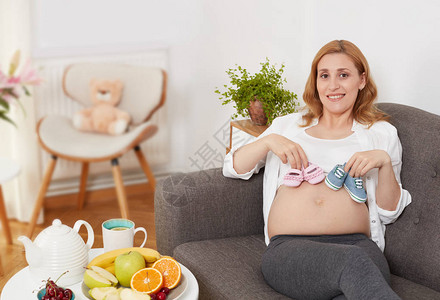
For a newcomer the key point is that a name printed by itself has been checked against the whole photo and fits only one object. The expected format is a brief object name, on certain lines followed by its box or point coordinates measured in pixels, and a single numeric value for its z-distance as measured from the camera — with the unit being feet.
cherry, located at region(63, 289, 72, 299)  4.69
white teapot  5.08
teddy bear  11.10
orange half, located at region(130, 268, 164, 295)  4.84
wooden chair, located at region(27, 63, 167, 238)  10.33
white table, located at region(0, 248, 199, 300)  4.95
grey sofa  5.65
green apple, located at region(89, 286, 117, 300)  4.74
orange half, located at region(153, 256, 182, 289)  4.99
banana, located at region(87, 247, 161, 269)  5.20
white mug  5.56
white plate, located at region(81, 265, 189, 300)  4.87
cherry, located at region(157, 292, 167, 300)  4.80
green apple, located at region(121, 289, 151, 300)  4.65
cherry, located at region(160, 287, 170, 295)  4.91
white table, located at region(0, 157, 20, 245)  8.98
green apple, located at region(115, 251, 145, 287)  5.01
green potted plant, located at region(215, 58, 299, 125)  7.94
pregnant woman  5.50
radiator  11.36
